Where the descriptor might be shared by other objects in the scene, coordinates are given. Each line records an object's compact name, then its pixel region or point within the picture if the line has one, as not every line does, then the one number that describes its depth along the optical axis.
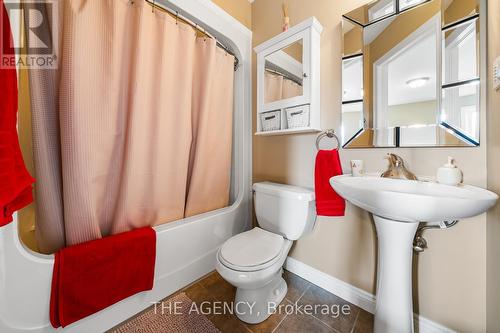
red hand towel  1.11
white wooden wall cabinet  1.22
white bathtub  0.74
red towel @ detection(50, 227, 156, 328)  0.82
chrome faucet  0.95
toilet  0.97
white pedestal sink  0.62
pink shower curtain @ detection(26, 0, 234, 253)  0.85
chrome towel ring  1.21
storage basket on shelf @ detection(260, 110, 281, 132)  1.40
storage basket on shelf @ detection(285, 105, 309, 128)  1.24
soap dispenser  0.80
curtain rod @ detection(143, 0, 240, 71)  1.13
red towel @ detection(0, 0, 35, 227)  0.60
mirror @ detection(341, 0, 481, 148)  0.85
